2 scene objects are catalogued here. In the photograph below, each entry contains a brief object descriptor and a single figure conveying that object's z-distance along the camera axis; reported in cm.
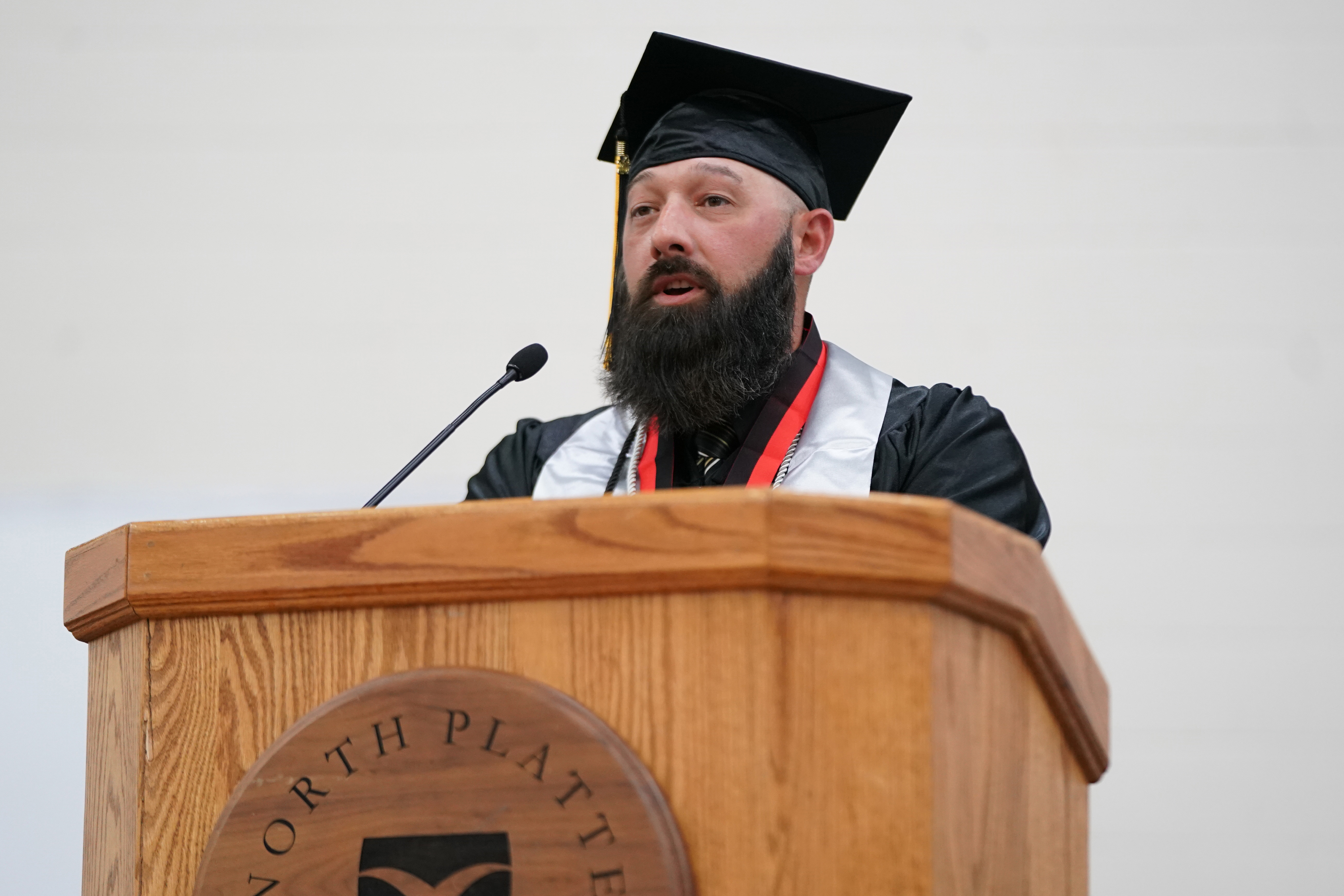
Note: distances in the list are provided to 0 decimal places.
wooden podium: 582
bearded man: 799
